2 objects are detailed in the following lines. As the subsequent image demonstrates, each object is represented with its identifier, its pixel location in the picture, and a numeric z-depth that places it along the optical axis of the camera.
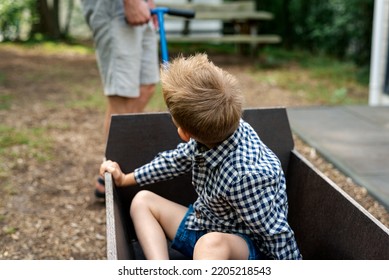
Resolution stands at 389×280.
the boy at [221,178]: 1.69
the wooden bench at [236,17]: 9.30
